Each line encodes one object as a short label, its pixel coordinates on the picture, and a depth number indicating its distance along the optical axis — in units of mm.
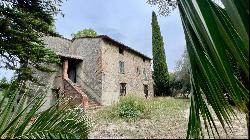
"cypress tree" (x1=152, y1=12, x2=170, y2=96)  15920
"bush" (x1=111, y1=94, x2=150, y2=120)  7590
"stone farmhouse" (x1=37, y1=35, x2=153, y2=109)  10892
